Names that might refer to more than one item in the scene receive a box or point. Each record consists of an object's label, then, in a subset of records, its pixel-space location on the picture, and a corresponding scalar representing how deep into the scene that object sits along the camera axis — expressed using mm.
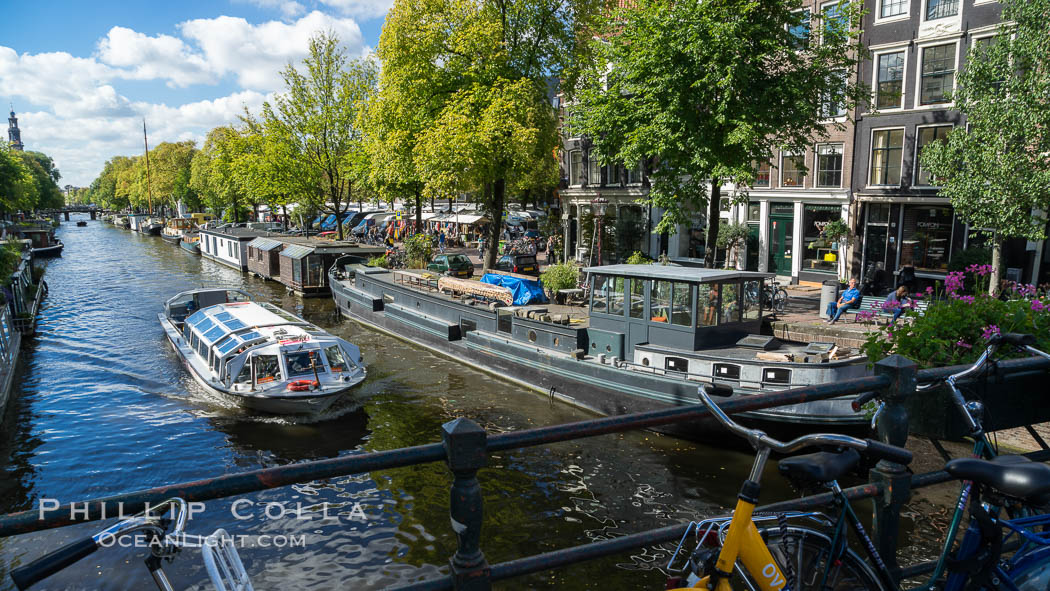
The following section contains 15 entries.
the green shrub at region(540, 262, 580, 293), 23094
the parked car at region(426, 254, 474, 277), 31625
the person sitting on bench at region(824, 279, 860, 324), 19203
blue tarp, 21547
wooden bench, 17891
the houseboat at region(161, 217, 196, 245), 77362
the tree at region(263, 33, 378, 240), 42875
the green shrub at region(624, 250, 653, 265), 24203
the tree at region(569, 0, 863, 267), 19078
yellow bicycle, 2260
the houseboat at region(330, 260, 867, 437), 13898
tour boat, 16391
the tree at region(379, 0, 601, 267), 25984
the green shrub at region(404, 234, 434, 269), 35406
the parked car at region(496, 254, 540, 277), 32469
